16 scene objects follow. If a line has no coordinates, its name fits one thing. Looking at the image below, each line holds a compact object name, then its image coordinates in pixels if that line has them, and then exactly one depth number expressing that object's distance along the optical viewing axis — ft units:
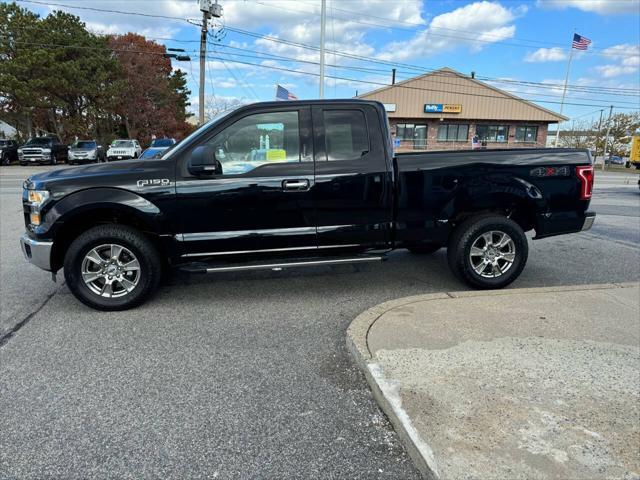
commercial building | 153.58
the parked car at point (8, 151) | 102.66
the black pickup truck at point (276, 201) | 14.15
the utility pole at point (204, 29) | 91.86
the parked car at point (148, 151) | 58.42
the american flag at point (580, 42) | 119.25
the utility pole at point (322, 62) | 66.85
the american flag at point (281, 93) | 54.54
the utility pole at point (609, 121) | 224.47
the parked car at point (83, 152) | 99.71
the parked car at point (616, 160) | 228.39
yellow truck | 83.56
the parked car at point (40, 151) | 100.42
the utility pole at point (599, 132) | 239.17
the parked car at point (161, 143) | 89.30
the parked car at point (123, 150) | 101.91
